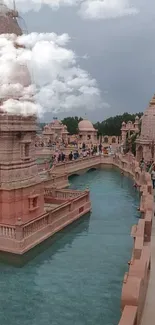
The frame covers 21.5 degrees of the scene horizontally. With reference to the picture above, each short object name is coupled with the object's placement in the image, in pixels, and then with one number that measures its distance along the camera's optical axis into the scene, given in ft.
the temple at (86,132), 254.47
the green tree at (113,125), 327.47
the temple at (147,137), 140.05
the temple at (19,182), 53.52
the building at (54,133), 231.26
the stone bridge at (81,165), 125.54
